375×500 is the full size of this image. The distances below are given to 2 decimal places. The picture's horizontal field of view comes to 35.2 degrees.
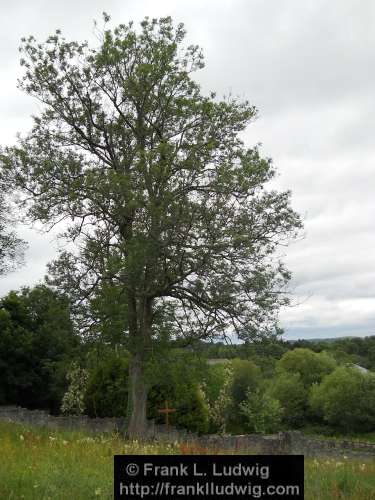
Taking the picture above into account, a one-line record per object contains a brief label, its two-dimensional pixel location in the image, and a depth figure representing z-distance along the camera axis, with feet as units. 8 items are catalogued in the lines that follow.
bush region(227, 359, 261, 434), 205.80
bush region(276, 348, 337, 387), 244.63
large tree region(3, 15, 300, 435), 57.67
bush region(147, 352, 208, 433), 109.09
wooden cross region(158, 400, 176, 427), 98.12
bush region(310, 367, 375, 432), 191.42
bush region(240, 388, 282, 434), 164.66
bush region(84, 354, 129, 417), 109.81
